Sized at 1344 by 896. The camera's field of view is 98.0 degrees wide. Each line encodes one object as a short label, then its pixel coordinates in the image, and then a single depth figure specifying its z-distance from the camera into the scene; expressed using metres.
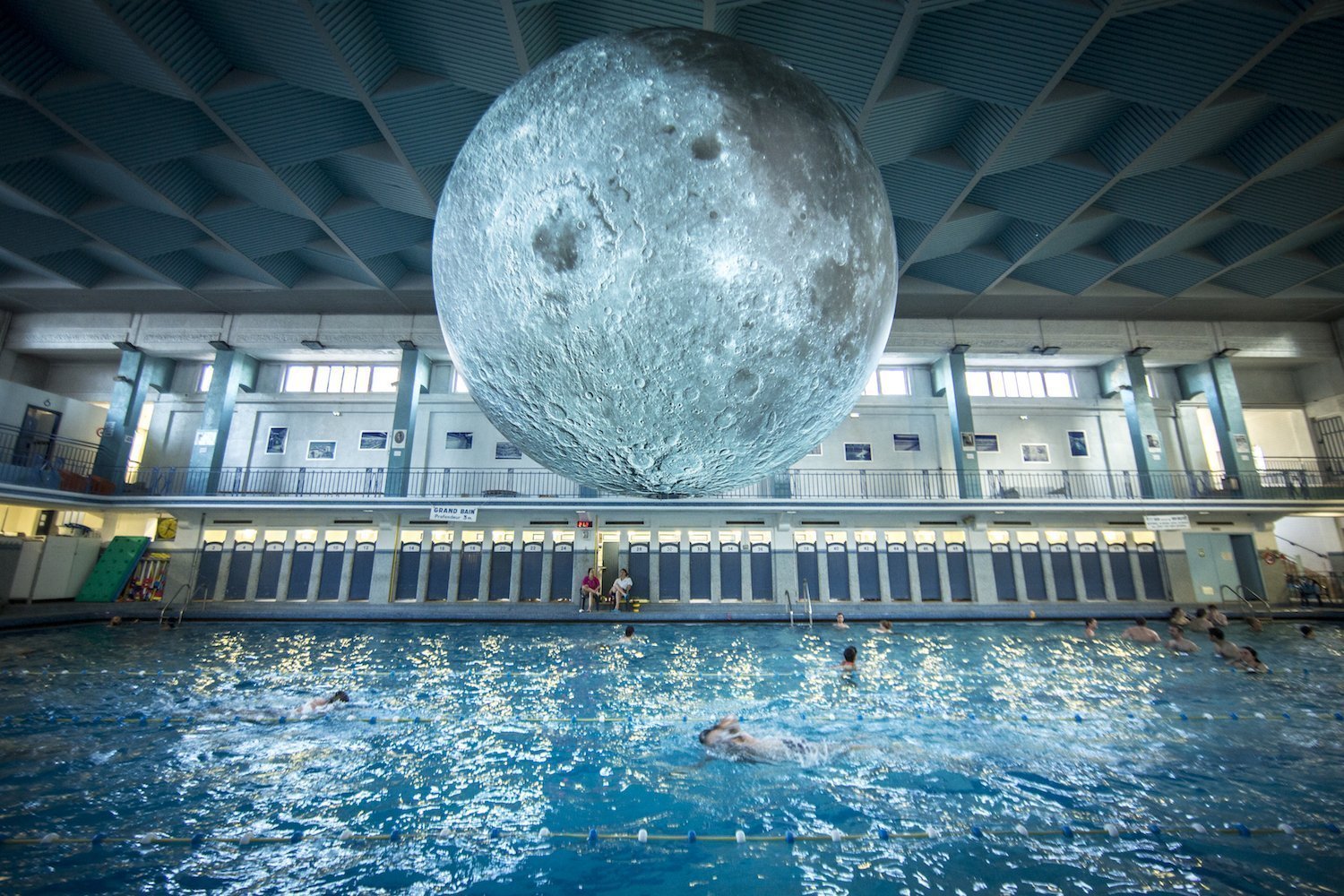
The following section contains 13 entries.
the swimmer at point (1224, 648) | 10.37
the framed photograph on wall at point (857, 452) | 21.66
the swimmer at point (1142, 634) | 12.64
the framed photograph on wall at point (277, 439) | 21.70
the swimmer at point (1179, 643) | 11.70
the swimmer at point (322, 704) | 7.26
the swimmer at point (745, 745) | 6.05
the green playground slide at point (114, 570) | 17.77
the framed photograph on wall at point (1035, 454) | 21.70
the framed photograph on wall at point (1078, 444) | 21.86
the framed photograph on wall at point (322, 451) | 21.44
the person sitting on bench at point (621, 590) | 17.55
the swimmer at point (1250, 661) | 9.80
